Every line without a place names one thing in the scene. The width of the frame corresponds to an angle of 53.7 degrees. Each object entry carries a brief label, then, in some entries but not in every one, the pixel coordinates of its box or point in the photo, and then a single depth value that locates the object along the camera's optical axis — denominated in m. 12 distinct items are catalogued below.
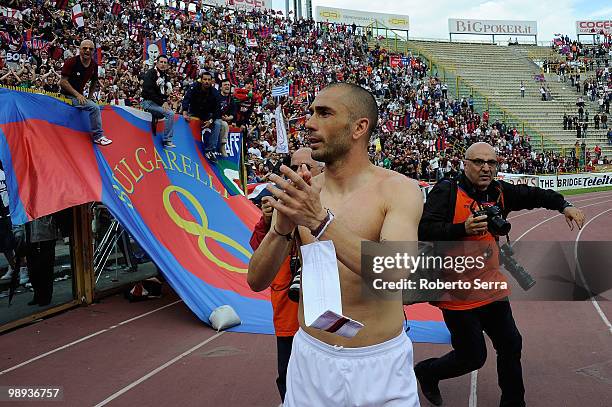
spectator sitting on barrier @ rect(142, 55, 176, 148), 8.49
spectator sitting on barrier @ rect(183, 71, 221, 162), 9.82
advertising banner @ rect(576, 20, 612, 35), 56.89
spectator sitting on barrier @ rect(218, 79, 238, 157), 10.05
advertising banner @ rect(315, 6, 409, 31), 52.47
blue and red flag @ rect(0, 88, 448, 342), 6.22
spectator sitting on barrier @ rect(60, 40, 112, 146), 7.22
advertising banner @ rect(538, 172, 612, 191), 28.53
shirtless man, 2.15
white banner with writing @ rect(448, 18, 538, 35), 57.30
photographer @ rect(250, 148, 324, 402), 3.79
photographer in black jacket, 3.96
